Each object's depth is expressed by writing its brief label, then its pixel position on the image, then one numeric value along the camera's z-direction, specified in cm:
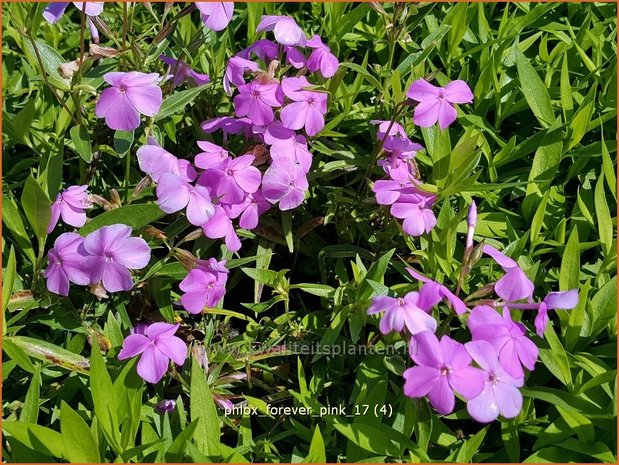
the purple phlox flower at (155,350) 28
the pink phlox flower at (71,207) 31
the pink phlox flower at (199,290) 30
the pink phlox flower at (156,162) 31
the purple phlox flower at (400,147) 33
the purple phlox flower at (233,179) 32
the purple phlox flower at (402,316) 25
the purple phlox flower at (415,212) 31
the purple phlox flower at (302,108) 33
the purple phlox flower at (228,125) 35
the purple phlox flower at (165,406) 31
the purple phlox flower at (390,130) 34
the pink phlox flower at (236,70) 34
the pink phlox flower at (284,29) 33
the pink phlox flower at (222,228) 31
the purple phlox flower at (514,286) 26
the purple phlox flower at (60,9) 32
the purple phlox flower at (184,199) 30
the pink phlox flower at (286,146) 32
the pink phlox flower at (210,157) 32
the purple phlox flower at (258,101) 33
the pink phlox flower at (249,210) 33
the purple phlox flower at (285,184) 32
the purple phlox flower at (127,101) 31
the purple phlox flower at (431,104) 32
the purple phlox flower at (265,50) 35
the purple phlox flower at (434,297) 26
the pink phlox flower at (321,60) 34
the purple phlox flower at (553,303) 26
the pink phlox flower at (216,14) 32
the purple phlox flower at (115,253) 29
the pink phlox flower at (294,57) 34
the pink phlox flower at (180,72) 35
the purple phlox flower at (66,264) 30
